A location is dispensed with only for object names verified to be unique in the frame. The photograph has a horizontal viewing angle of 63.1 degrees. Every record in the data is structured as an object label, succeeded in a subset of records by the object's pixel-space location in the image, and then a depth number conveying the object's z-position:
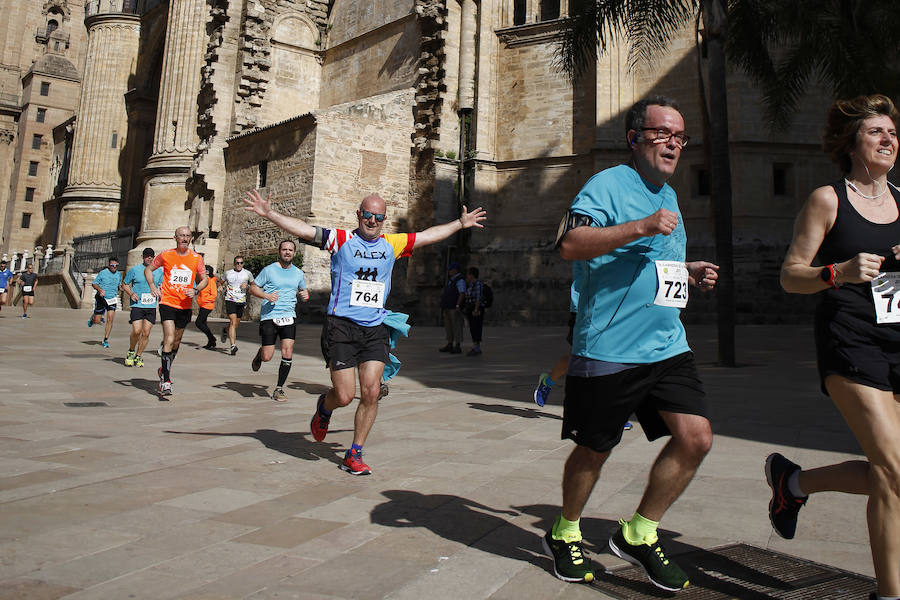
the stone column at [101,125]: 39.34
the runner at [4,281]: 24.48
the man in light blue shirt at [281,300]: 8.45
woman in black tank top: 2.46
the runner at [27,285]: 22.72
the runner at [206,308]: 14.30
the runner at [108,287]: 15.48
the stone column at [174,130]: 29.95
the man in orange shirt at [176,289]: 8.45
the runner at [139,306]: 10.75
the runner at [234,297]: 13.79
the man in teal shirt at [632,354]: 2.80
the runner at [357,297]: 5.01
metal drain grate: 2.69
